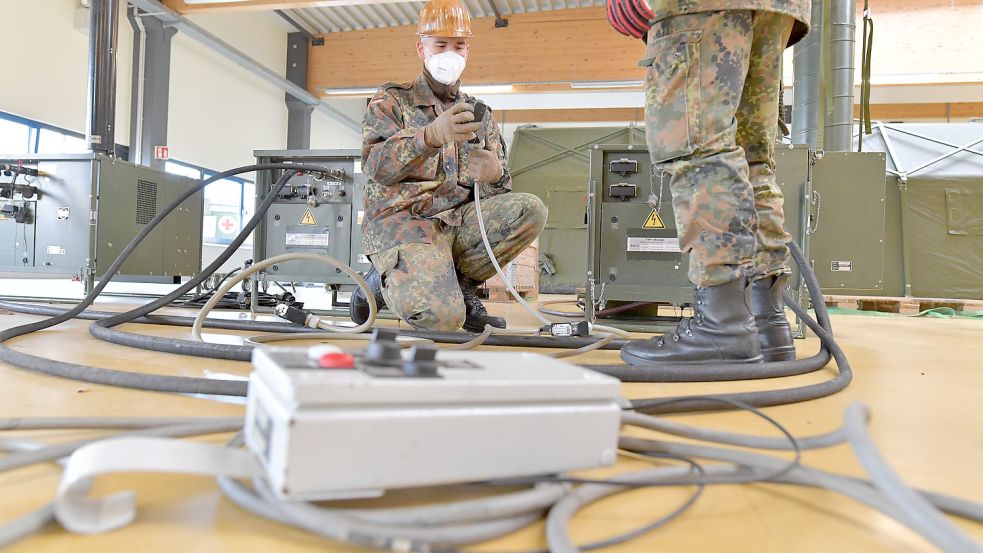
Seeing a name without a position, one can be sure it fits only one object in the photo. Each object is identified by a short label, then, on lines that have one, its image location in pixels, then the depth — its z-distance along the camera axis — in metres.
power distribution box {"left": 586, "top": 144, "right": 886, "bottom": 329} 2.09
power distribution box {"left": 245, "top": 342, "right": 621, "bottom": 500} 0.38
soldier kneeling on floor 1.63
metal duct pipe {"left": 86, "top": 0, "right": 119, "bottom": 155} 2.99
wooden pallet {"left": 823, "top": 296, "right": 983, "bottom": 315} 3.83
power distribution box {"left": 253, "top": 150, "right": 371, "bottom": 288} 2.40
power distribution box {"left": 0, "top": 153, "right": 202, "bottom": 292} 2.68
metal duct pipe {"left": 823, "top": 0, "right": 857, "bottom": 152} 3.35
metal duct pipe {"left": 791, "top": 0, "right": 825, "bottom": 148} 3.36
